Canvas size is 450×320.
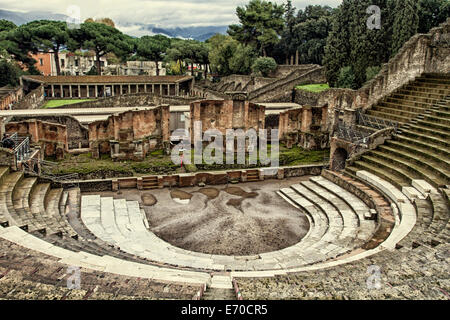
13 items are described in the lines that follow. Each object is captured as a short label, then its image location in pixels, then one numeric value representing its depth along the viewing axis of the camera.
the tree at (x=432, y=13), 29.99
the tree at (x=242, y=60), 47.31
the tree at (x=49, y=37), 49.16
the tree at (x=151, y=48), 58.81
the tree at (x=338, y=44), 32.41
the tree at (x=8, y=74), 43.36
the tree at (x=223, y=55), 48.04
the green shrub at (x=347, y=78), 30.56
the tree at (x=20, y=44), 48.04
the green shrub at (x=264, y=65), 44.81
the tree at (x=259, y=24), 49.22
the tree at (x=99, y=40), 51.88
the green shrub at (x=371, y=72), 28.04
